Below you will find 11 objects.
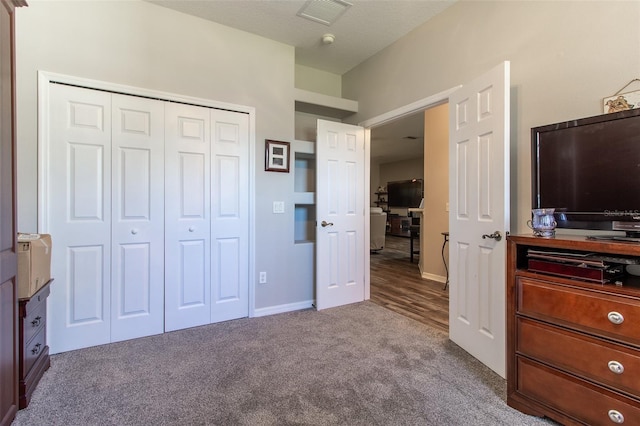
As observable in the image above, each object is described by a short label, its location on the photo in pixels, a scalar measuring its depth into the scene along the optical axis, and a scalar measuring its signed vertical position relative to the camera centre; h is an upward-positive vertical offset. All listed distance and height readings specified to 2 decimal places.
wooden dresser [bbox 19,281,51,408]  1.68 -0.80
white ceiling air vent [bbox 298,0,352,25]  2.51 +1.73
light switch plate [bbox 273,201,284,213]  3.14 +0.05
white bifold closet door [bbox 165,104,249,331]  2.67 -0.04
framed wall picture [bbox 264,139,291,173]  3.07 +0.57
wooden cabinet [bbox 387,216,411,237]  9.69 -0.44
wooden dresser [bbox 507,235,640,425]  1.24 -0.59
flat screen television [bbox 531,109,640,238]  1.35 +0.20
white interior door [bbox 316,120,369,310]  3.24 -0.04
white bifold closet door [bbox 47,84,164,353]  2.27 -0.04
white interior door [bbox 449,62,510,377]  1.92 -0.01
